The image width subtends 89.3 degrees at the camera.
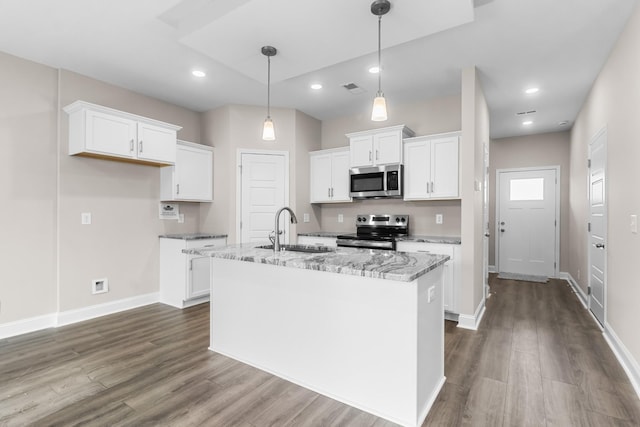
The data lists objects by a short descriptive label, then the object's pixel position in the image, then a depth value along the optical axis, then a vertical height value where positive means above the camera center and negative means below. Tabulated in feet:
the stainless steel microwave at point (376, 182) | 13.67 +1.46
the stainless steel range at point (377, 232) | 13.05 -0.78
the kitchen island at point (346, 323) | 5.98 -2.32
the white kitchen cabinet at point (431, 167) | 12.51 +1.92
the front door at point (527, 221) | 19.53 -0.37
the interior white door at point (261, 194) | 15.11 +0.99
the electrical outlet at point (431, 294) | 6.47 -1.60
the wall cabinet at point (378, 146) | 13.67 +3.04
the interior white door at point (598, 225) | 10.59 -0.32
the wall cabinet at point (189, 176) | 13.87 +1.72
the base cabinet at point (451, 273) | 11.57 -2.07
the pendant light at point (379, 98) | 6.90 +2.65
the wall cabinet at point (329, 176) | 15.56 +1.94
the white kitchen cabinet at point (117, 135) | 10.87 +2.86
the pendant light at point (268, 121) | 8.87 +2.70
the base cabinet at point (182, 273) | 13.29 -2.48
